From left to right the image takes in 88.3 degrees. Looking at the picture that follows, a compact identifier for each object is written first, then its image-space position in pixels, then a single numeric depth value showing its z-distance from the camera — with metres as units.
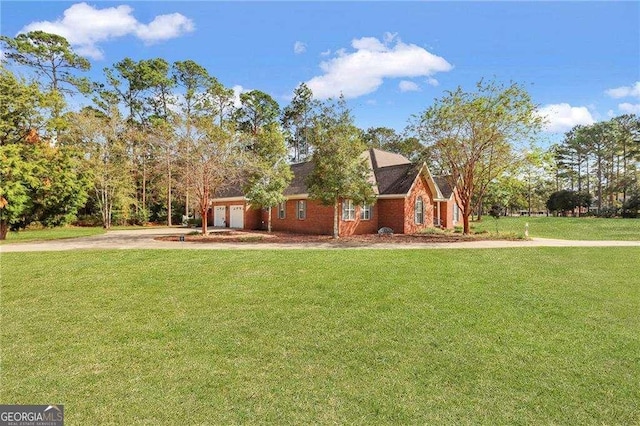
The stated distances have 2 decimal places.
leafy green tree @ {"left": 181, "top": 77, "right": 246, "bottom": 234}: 19.30
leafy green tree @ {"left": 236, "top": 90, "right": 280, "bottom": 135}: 45.00
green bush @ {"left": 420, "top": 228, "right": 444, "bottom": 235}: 21.33
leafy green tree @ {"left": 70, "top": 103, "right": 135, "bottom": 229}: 28.25
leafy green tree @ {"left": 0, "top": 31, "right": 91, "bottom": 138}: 29.12
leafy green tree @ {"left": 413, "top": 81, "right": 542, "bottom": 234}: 18.75
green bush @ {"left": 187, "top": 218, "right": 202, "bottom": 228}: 31.93
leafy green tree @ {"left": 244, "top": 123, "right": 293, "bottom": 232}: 20.39
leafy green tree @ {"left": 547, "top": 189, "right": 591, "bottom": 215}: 48.12
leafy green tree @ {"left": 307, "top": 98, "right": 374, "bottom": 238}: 17.53
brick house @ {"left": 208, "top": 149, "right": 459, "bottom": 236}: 21.48
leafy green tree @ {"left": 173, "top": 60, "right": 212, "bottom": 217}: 36.88
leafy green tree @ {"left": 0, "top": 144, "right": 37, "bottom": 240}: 16.03
